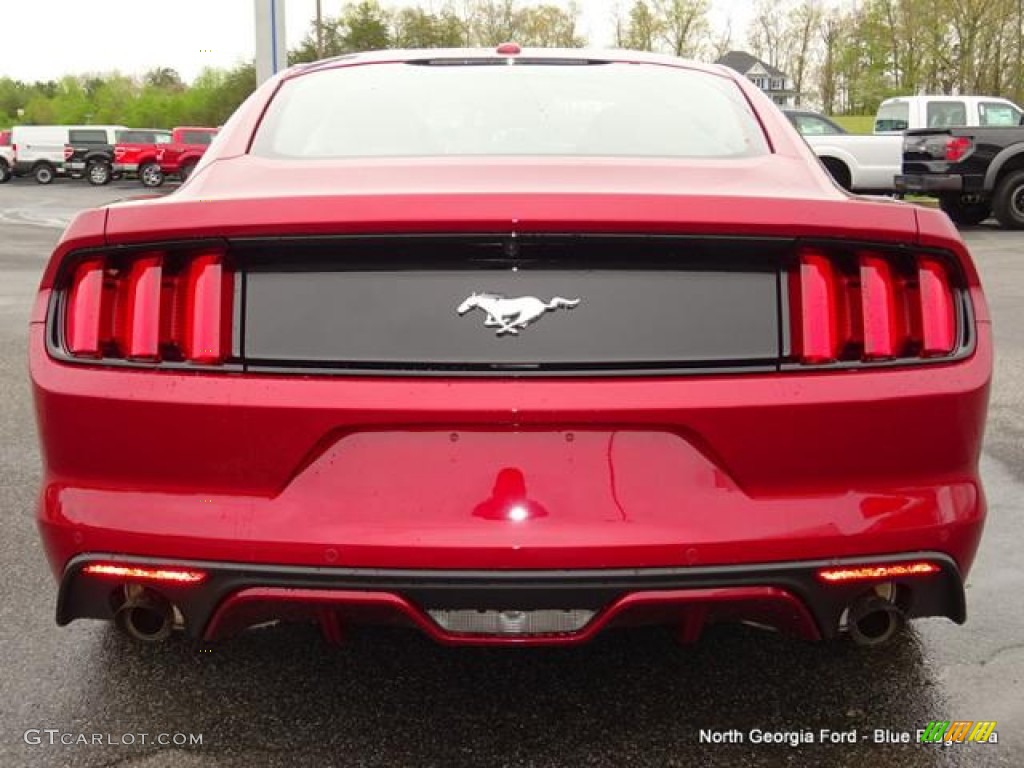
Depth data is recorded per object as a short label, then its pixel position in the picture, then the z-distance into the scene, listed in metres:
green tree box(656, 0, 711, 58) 70.50
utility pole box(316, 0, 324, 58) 49.15
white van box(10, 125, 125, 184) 40.47
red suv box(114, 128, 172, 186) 37.56
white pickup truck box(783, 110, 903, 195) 19.12
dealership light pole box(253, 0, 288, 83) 9.16
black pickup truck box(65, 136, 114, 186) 39.53
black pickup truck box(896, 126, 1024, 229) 16.03
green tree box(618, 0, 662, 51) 70.50
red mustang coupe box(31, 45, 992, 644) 2.03
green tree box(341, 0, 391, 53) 57.39
